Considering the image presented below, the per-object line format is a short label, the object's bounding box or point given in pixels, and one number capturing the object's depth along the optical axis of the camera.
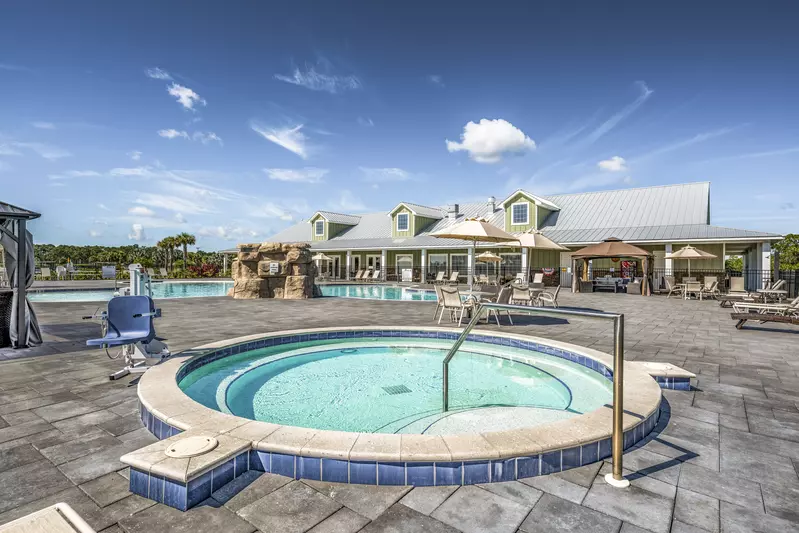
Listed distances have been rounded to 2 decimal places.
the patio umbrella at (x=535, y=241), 10.77
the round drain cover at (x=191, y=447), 2.13
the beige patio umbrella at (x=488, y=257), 19.45
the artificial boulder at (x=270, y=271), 13.90
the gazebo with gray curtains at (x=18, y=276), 5.47
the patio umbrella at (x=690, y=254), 15.49
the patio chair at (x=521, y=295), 9.51
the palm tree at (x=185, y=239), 38.08
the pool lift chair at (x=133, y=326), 4.40
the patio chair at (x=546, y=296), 9.80
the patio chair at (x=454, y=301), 8.04
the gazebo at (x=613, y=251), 14.65
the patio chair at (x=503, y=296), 8.73
